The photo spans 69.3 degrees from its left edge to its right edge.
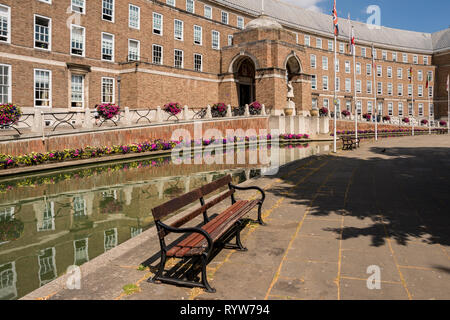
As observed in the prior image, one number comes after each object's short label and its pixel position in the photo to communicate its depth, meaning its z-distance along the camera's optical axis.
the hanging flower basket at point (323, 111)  42.97
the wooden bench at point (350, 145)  21.54
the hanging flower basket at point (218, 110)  29.77
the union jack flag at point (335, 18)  19.69
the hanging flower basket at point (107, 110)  19.55
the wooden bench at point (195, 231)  3.84
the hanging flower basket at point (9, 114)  14.44
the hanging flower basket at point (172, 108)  24.19
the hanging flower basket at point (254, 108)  33.47
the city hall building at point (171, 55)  24.30
